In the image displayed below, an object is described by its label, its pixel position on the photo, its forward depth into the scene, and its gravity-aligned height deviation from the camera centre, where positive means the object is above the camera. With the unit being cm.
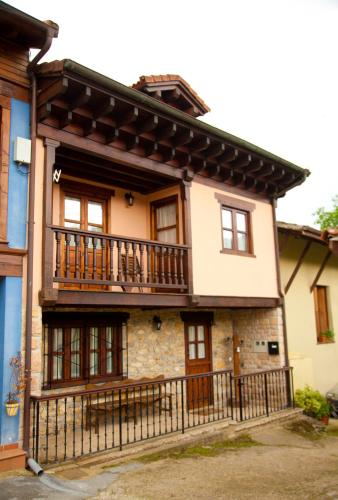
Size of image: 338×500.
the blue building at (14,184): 595 +215
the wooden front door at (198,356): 1043 -64
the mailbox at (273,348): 1073 -52
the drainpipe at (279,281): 1083 +111
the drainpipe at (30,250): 607 +118
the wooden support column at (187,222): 873 +211
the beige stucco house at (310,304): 1173 +64
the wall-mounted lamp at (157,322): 974 +16
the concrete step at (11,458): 566 -158
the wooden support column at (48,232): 649 +148
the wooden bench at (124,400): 786 -128
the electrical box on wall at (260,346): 1100 -47
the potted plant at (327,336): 1384 -34
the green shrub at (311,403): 1069 -184
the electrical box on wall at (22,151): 648 +264
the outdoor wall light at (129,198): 961 +282
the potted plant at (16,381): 592 -63
